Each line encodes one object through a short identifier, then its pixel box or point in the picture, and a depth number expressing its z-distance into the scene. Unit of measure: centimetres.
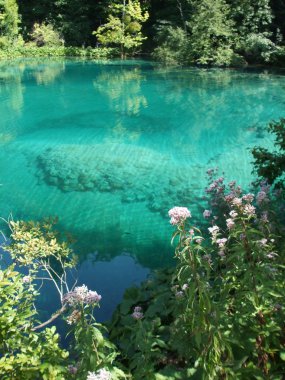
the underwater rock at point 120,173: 703
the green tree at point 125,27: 2893
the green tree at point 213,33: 2220
